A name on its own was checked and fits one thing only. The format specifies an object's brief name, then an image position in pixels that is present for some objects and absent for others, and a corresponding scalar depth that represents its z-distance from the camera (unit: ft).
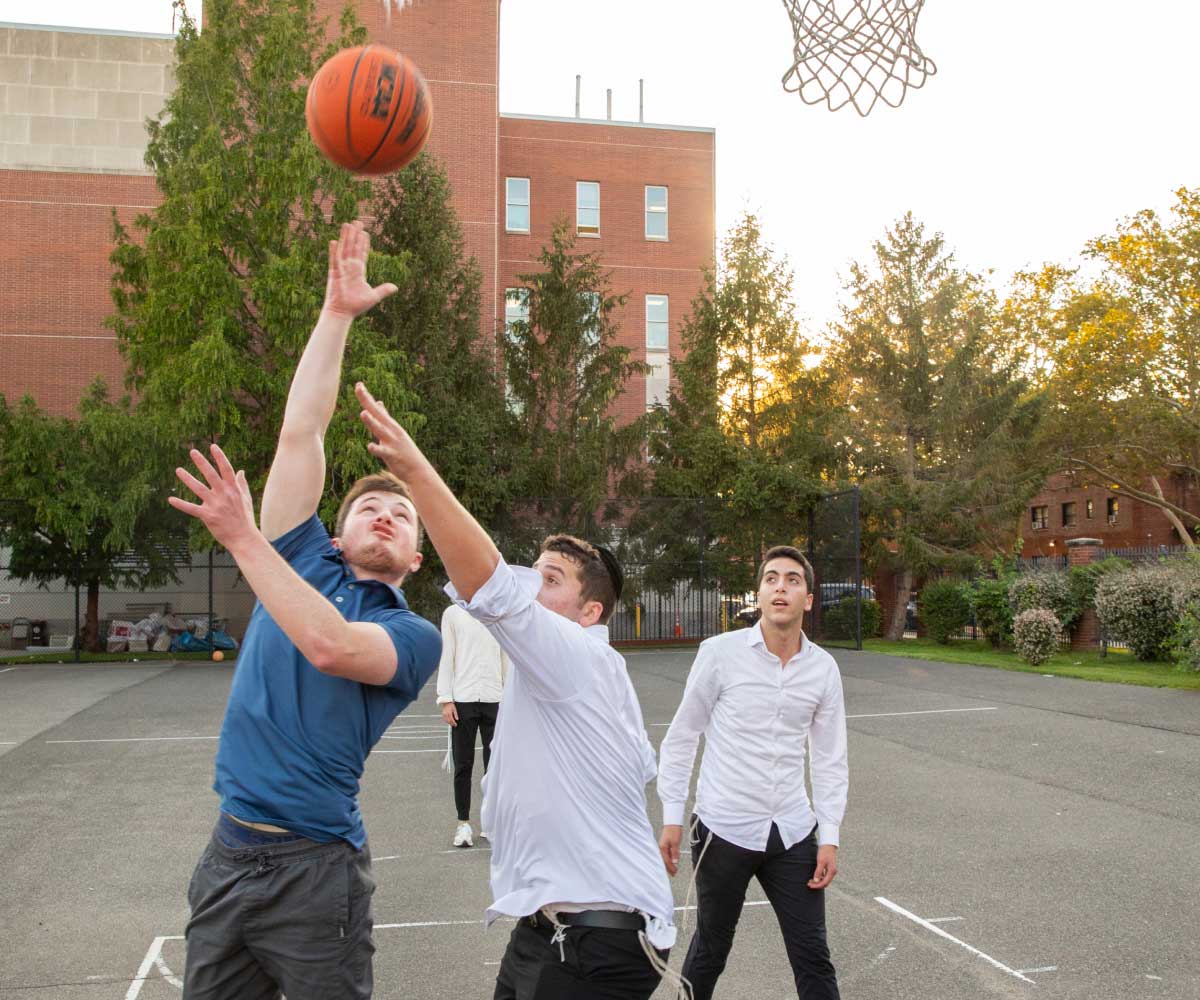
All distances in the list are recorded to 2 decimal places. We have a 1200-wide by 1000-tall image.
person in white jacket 26.07
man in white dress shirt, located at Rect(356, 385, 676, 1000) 9.00
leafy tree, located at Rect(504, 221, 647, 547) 97.14
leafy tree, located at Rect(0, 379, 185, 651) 76.74
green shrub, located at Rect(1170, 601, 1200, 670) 52.26
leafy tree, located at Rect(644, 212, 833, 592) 101.09
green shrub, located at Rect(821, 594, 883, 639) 90.79
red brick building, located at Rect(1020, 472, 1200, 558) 172.85
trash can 91.20
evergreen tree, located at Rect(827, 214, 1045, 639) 106.01
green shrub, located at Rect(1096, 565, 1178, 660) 68.13
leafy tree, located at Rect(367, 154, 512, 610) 87.40
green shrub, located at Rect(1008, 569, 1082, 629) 79.36
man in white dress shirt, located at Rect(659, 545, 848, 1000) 13.55
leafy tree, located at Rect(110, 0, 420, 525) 74.13
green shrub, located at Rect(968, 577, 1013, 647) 84.33
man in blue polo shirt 9.02
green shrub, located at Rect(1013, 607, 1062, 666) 68.74
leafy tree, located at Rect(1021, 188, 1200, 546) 108.88
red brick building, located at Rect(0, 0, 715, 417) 105.60
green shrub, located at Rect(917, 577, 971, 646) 94.63
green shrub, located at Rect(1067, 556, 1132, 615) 77.87
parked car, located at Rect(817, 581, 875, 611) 89.76
